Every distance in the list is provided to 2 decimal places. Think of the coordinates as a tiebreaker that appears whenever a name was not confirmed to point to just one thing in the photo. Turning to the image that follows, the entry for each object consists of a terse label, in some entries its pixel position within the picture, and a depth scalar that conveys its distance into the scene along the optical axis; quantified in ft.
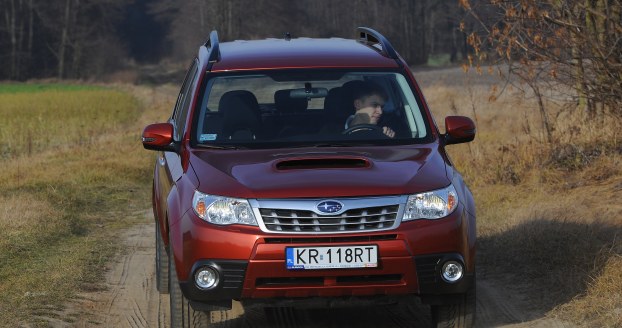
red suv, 38.96
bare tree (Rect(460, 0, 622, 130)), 72.59
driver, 47.21
